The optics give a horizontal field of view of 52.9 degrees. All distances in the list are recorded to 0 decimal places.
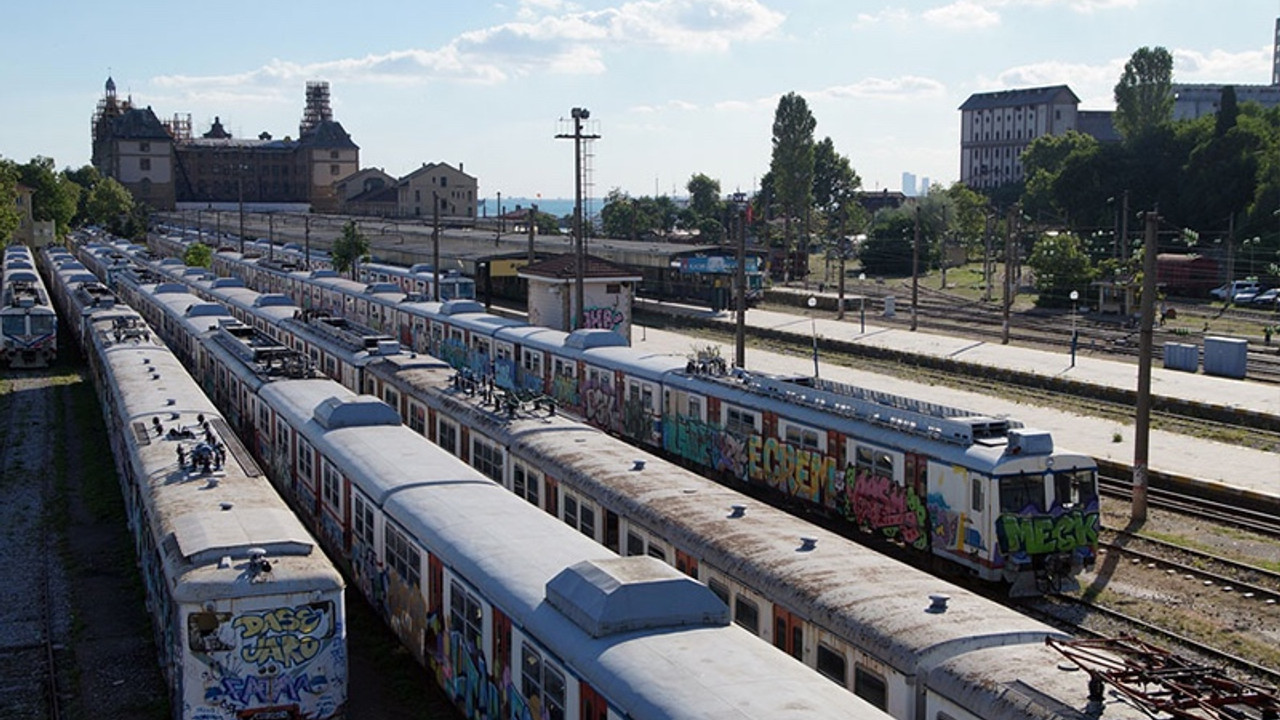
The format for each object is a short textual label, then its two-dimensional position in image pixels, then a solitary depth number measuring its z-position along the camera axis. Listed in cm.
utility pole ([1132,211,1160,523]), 2562
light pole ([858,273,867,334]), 5852
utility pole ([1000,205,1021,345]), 5305
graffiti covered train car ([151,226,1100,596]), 1917
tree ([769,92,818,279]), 11088
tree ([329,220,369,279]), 7400
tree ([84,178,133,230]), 13938
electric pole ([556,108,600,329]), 4278
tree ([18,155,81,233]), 12731
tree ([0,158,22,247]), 6699
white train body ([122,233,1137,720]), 1120
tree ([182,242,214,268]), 8425
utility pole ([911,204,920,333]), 5806
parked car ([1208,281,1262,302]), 6856
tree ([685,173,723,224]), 16325
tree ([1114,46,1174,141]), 11119
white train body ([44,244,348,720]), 1337
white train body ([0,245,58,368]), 4850
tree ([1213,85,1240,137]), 8512
